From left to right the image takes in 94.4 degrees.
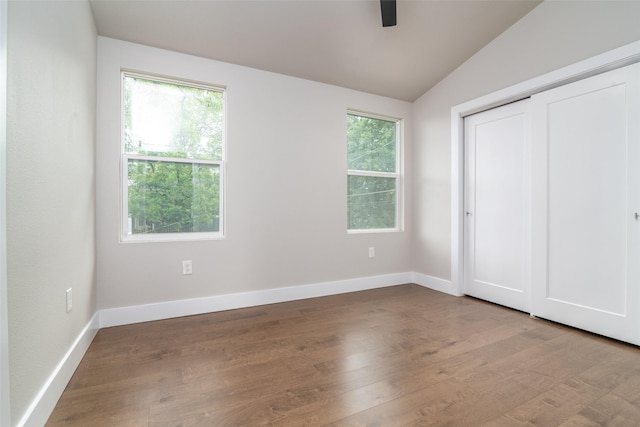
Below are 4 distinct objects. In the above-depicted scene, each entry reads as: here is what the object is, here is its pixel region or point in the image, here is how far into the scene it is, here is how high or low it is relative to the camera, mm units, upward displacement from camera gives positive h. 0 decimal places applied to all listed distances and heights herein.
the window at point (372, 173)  3666 +521
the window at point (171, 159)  2588 +494
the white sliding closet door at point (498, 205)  2875 +85
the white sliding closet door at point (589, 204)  2156 +77
